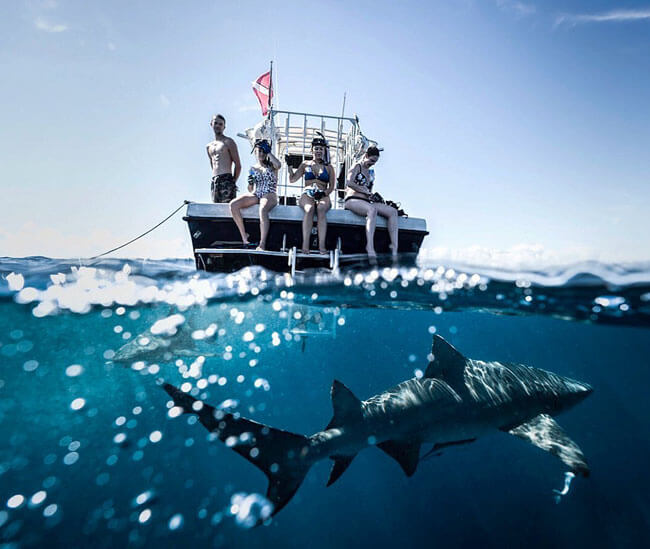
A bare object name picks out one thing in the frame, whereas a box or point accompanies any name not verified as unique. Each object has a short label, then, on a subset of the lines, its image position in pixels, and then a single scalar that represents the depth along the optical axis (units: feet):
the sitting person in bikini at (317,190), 26.04
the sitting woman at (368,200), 26.04
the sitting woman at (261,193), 25.86
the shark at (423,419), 13.58
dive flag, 40.50
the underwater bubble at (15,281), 26.91
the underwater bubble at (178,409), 11.98
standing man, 26.84
